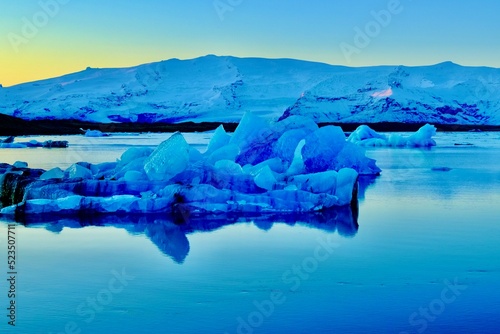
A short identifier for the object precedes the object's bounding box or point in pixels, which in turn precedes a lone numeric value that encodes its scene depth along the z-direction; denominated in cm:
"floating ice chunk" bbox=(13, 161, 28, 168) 1132
